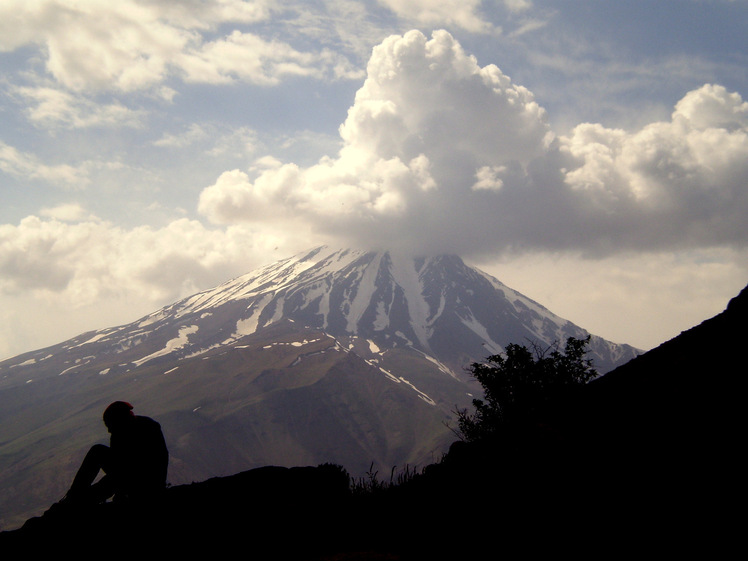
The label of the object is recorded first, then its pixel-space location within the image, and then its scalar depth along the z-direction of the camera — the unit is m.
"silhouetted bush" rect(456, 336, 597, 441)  22.62
